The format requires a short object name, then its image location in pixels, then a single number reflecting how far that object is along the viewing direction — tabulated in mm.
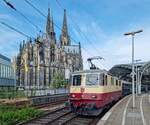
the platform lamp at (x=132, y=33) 11384
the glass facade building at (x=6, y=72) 23856
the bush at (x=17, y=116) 7383
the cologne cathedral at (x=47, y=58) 50293
